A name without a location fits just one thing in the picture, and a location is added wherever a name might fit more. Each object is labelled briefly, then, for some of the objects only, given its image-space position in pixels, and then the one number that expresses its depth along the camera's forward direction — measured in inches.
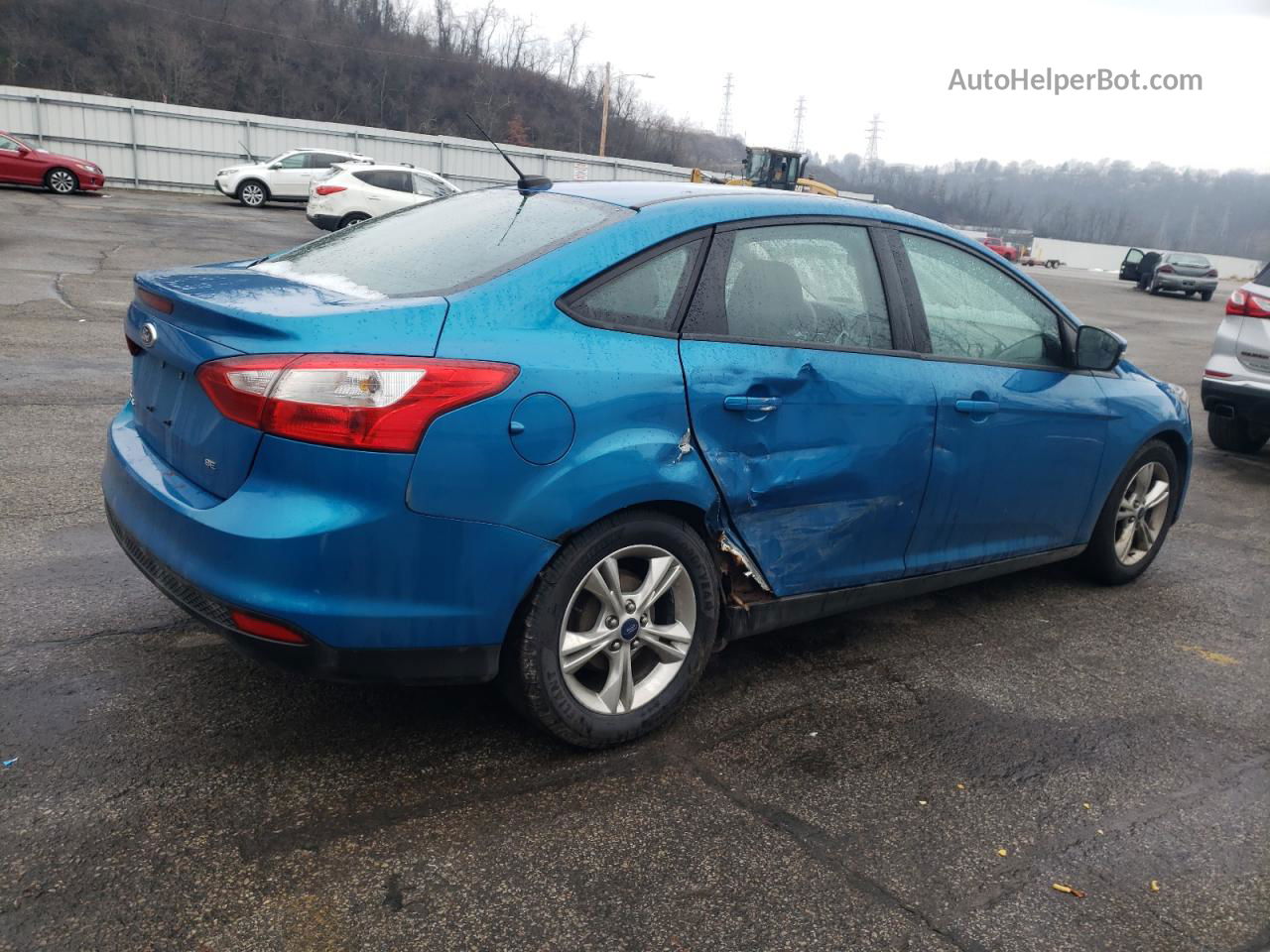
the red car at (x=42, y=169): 997.2
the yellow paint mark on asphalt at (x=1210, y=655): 171.0
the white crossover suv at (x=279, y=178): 1165.7
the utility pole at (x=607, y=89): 2108.8
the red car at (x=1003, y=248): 2130.5
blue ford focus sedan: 103.3
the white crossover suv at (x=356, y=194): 890.7
